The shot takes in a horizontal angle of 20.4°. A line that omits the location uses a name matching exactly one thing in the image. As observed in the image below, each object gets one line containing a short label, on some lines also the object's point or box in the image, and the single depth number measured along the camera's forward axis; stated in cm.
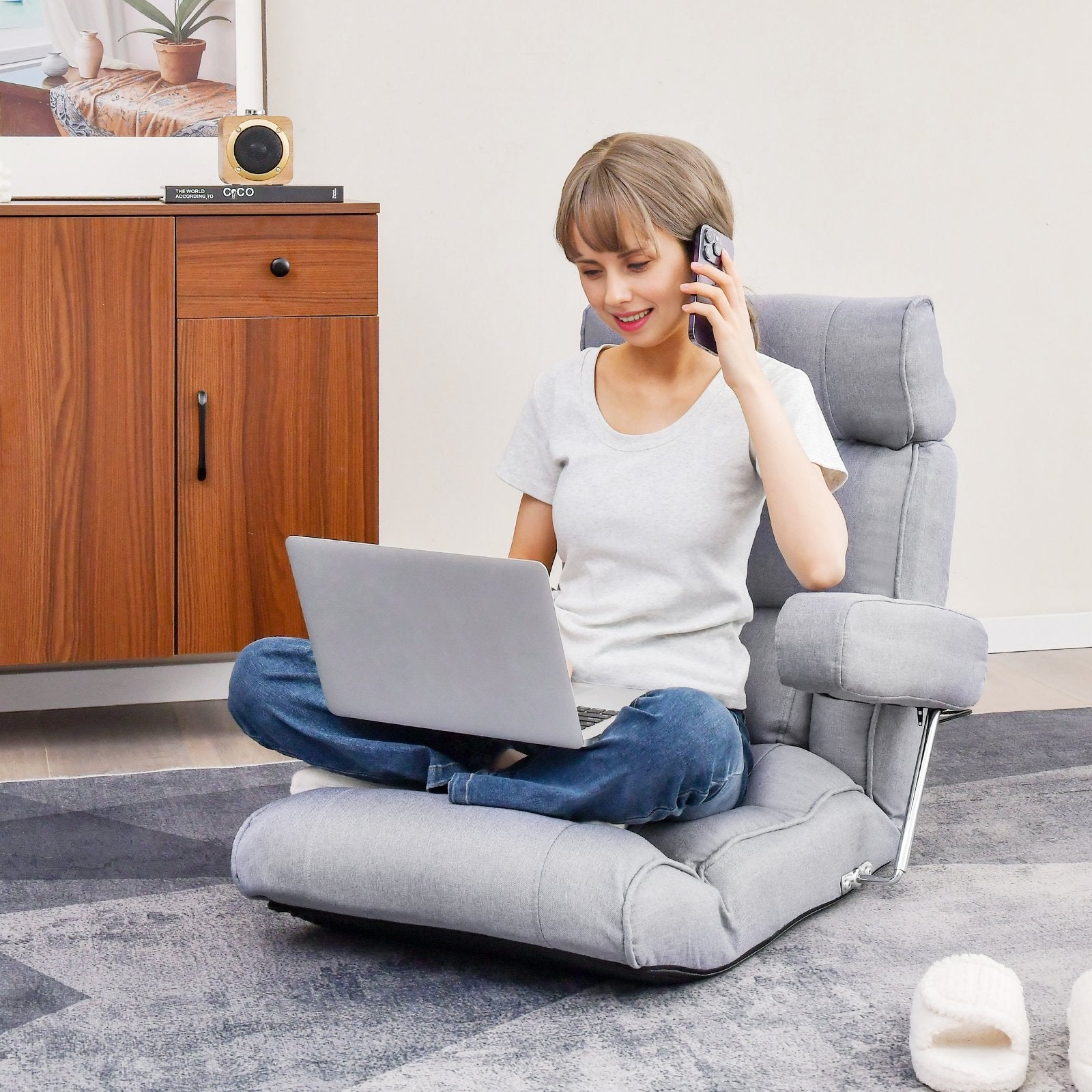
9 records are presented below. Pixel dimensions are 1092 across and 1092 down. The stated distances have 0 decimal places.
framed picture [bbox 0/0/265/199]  504
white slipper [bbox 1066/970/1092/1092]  379
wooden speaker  489
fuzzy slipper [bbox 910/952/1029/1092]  380
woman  410
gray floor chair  396
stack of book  481
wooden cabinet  480
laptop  395
